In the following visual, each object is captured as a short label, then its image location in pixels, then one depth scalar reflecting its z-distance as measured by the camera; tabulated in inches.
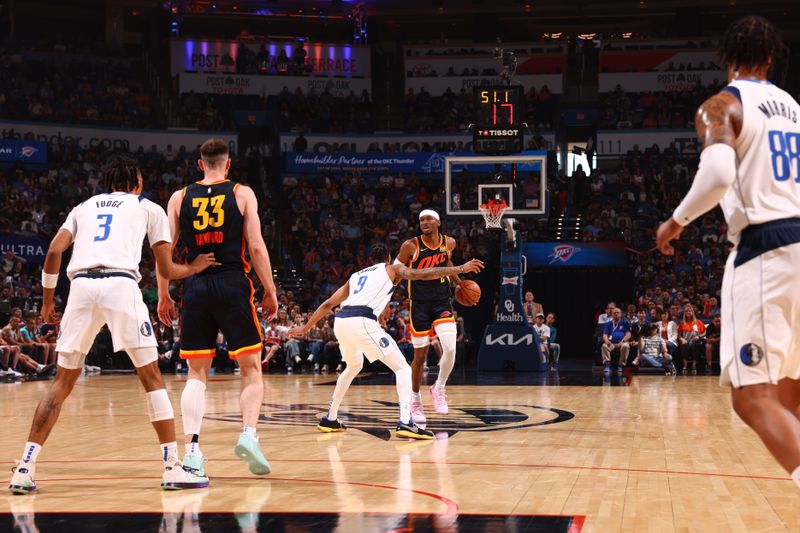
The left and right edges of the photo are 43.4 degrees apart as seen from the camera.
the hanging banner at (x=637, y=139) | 1205.1
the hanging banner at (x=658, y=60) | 1333.7
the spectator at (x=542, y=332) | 815.1
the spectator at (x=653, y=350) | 776.3
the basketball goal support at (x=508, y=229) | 772.6
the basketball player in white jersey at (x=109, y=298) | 252.2
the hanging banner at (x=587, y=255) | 998.4
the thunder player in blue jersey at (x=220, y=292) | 267.3
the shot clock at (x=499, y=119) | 770.2
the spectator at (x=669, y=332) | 781.9
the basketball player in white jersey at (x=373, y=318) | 371.6
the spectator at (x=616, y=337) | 793.6
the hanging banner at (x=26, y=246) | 992.2
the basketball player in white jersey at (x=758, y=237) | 153.1
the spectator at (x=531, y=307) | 841.5
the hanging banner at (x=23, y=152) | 1117.1
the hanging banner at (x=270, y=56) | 1360.7
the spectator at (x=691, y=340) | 785.6
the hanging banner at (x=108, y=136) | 1157.7
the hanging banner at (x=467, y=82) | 1333.7
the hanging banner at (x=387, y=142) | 1235.9
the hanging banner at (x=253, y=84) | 1333.7
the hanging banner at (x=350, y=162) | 1224.8
